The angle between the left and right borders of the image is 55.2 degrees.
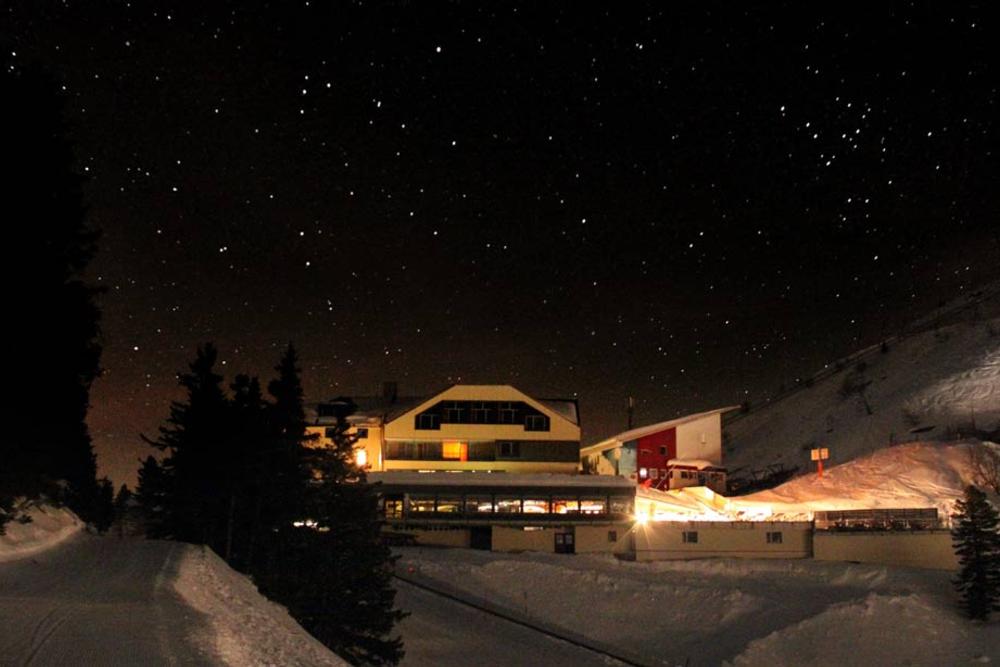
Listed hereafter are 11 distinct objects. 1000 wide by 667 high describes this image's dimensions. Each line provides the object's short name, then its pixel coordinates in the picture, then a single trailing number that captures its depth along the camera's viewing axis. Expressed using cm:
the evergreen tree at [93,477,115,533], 6357
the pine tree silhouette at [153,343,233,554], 3447
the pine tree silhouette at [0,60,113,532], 1980
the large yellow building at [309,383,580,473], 6944
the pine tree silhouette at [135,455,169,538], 3841
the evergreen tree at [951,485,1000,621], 3825
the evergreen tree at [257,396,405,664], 2700
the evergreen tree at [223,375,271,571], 3250
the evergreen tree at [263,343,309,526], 3297
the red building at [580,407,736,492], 7144
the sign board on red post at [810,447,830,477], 6499
